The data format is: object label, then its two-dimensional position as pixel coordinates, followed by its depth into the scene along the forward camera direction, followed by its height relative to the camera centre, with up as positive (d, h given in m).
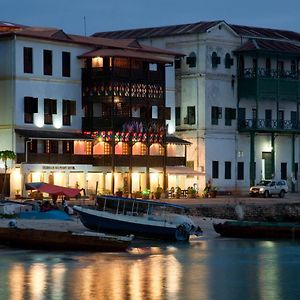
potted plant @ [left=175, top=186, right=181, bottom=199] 108.82 +1.34
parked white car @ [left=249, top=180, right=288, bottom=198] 113.12 +1.68
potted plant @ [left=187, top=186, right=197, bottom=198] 111.19 +1.40
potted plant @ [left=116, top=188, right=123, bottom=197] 102.50 +1.28
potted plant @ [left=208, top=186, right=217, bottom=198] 112.12 +1.35
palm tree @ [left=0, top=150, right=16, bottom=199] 99.56 +3.95
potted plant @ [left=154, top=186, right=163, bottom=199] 105.94 +1.35
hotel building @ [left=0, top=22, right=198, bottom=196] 103.31 +7.56
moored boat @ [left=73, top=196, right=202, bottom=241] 82.50 -0.58
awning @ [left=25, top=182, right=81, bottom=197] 93.81 +1.46
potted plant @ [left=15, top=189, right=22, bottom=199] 99.43 +1.14
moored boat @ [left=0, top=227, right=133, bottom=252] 74.19 -1.59
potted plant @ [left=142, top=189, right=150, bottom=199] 104.36 +1.22
